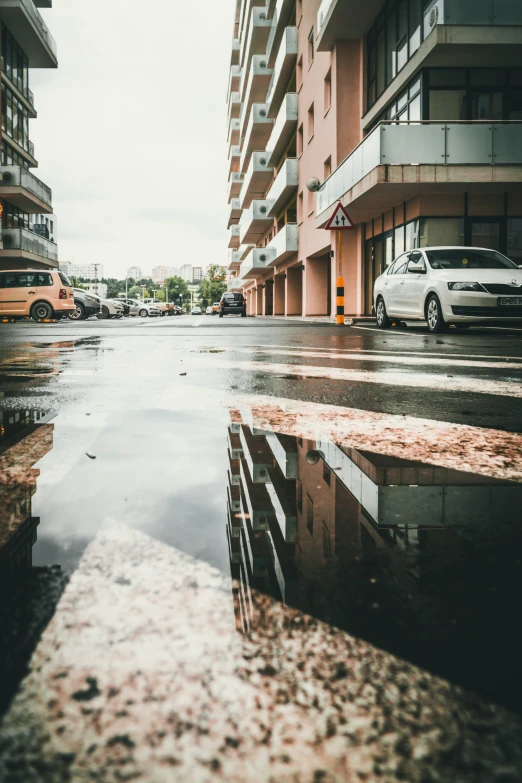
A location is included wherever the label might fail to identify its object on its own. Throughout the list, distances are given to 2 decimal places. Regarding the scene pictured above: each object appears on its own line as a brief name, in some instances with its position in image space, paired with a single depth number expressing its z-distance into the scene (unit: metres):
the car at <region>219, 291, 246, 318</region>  57.53
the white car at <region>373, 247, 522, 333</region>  14.02
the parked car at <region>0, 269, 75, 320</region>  26.88
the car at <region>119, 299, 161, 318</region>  58.62
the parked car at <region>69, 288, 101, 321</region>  34.97
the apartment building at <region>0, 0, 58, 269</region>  40.44
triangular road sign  19.88
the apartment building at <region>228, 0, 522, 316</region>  19.03
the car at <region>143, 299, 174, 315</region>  68.44
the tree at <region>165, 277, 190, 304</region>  179.59
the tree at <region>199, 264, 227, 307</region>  148.25
